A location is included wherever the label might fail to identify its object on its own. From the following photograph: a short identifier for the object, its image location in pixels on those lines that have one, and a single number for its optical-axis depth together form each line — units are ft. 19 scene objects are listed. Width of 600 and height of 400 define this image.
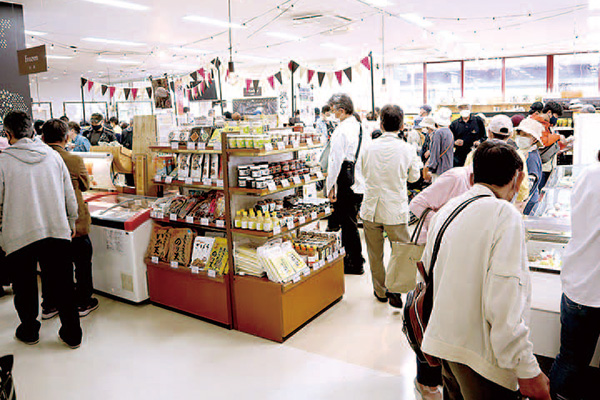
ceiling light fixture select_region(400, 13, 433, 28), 30.09
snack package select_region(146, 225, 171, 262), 13.61
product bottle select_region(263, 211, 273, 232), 11.53
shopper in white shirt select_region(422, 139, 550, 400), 4.93
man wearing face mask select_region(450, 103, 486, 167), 25.27
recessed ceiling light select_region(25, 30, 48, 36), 31.12
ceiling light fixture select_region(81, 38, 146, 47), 34.94
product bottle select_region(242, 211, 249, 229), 11.89
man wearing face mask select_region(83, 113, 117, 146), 24.85
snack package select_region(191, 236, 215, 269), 12.65
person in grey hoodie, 10.80
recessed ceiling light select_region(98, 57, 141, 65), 45.42
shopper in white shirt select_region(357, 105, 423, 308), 12.40
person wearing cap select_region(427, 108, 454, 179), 21.84
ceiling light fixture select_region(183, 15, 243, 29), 28.89
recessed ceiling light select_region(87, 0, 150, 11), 24.30
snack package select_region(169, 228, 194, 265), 13.03
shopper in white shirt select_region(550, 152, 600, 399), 6.91
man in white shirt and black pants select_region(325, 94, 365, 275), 15.14
